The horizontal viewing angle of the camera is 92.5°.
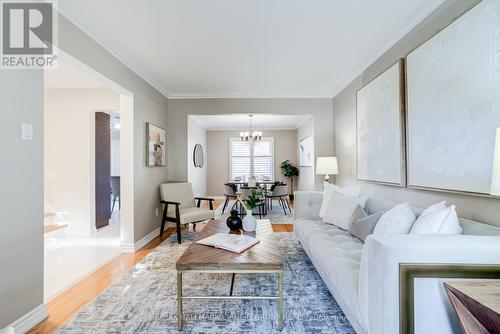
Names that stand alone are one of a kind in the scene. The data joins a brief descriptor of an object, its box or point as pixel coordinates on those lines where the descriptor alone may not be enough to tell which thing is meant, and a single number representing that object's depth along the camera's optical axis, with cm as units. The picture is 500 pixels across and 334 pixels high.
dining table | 612
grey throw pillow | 213
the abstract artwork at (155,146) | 372
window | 845
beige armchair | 358
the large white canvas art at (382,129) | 241
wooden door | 422
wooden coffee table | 167
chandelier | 666
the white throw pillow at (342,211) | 248
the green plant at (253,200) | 246
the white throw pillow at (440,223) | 144
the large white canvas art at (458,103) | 151
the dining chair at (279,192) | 578
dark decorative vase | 253
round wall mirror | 675
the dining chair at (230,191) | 581
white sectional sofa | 110
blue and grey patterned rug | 172
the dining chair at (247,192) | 539
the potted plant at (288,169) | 800
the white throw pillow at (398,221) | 174
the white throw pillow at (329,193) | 291
